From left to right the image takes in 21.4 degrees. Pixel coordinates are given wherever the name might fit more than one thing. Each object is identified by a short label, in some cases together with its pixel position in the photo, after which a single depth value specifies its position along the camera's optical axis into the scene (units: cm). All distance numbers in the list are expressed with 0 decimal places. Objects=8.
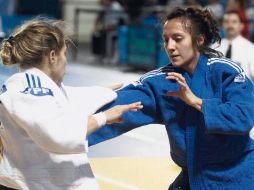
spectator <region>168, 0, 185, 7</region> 1698
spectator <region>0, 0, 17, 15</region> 1911
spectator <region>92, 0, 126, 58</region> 1612
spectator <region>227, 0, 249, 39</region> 1246
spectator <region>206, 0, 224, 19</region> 1480
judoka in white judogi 308
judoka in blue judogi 353
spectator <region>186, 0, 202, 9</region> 1413
